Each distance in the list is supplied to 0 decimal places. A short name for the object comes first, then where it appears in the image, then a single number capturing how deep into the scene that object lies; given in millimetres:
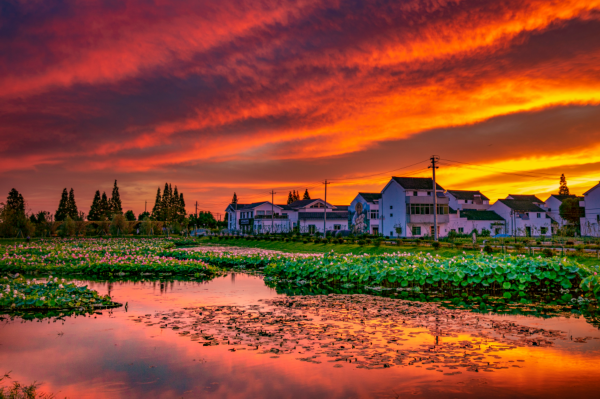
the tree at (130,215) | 115100
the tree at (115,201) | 101688
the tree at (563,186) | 109062
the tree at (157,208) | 109438
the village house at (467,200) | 83000
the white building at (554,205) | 84125
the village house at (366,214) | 72438
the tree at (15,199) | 88706
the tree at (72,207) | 95212
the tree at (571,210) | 72750
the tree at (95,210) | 99006
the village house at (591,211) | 59906
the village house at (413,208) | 62062
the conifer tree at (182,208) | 113219
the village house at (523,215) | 77344
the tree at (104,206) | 100125
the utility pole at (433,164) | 44500
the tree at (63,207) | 94312
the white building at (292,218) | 85062
